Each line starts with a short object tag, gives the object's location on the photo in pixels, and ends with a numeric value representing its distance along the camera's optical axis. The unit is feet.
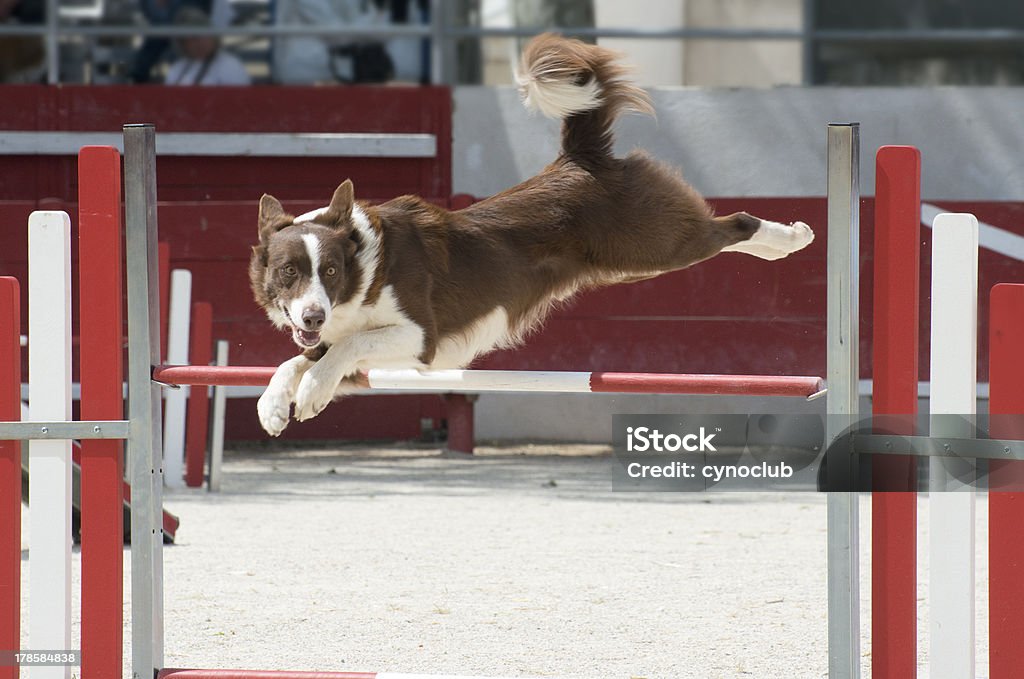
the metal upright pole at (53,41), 70.18
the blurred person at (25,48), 70.64
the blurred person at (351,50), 71.20
